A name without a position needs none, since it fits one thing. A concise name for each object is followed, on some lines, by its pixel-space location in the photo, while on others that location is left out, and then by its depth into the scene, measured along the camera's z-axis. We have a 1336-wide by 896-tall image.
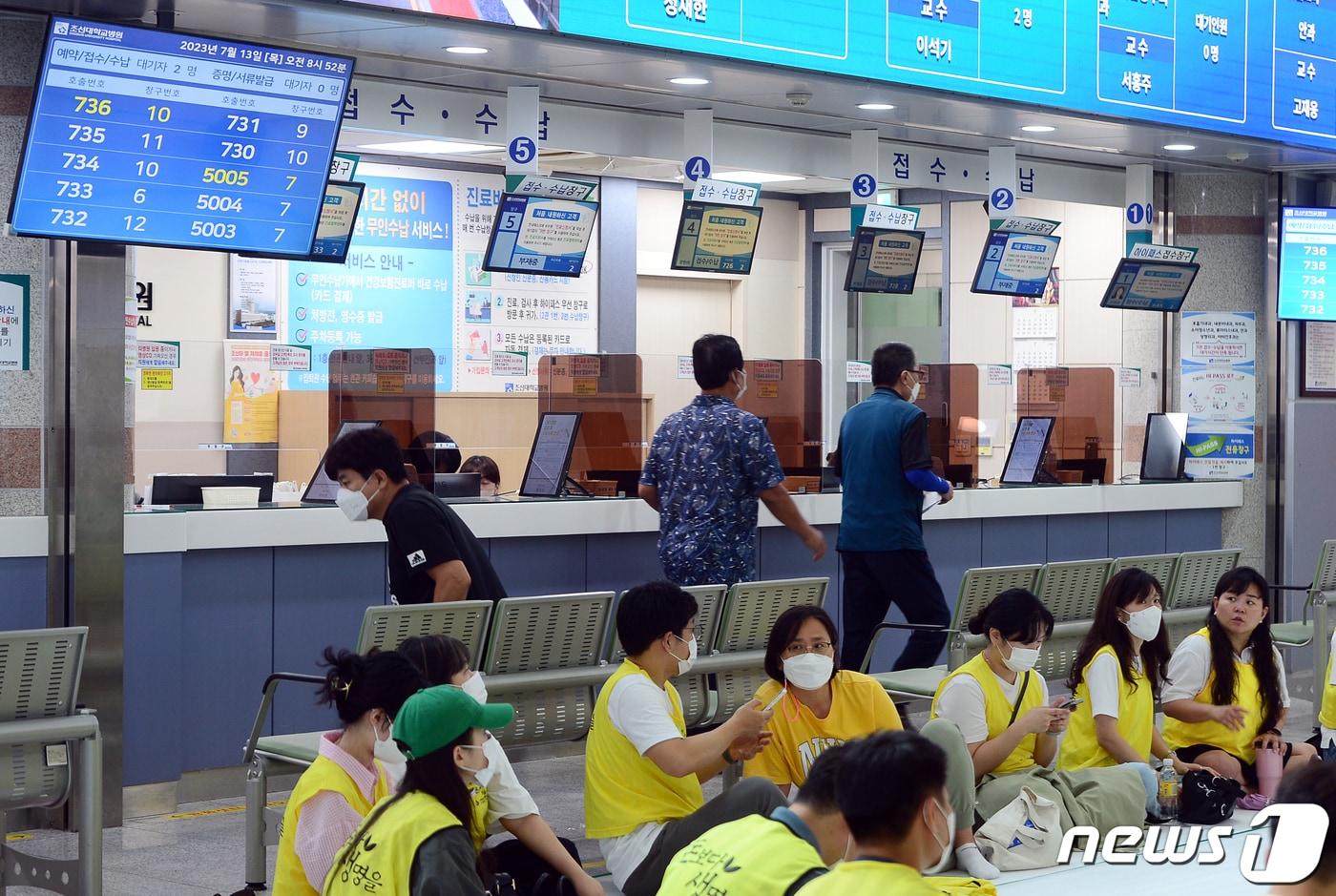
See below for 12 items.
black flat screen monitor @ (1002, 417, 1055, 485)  9.24
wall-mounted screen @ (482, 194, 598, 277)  8.02
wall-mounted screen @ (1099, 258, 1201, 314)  9.77
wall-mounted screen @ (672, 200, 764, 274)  8.58
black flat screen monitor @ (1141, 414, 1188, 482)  9.91
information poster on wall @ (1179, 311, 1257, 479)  10.12
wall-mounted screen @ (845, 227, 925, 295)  9.13
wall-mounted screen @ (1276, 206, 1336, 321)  10.05
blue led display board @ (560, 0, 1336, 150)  6.90
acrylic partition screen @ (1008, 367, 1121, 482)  9.51
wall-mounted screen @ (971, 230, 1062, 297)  9.69
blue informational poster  10.38
